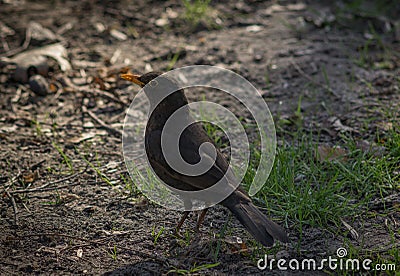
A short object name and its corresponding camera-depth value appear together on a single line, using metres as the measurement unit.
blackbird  7.72
